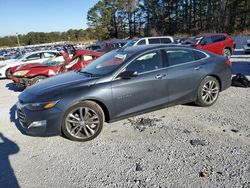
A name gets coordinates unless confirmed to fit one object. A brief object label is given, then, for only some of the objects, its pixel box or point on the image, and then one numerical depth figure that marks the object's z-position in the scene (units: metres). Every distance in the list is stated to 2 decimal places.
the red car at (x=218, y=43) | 12.95
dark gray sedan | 3.79
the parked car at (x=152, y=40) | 14.05
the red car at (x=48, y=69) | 7.83
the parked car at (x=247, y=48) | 13.84
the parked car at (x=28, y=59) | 12.01
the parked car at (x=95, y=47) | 21.01
